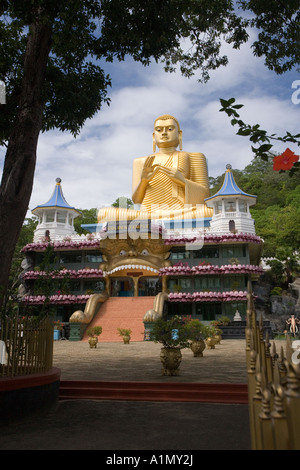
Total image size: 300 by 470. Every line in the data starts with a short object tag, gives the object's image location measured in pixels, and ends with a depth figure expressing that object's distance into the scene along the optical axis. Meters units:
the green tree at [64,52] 6.98
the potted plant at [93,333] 16.55
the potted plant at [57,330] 23.33
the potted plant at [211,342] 15.98
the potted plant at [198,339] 12.64
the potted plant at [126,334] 18.78
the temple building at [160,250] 25.34
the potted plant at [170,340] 9.23
